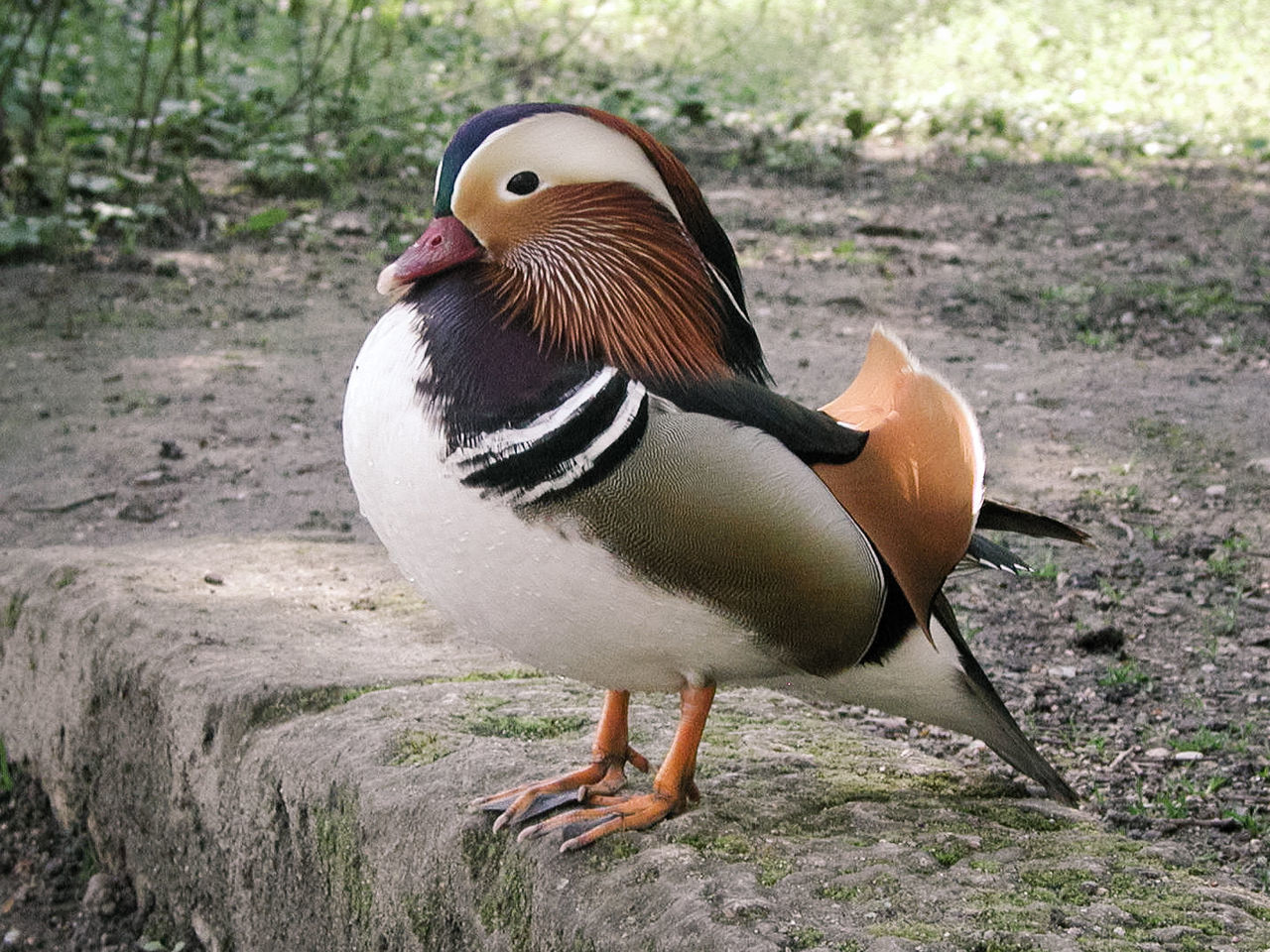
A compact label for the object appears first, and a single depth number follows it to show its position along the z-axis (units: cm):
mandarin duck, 166
